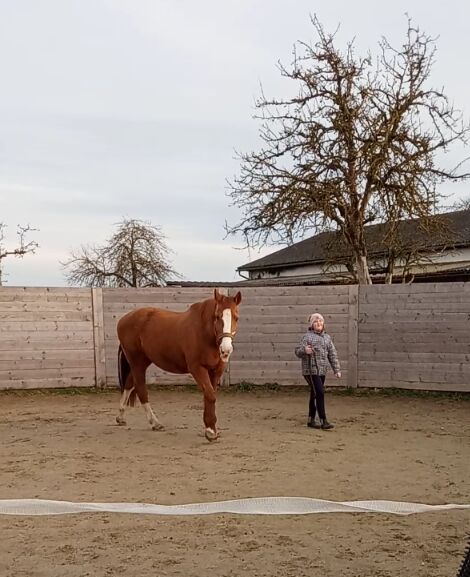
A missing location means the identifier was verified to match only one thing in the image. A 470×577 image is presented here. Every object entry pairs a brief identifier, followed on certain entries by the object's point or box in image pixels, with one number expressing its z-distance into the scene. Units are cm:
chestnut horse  737
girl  816
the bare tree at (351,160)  1420
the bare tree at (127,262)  2483
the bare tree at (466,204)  3513
